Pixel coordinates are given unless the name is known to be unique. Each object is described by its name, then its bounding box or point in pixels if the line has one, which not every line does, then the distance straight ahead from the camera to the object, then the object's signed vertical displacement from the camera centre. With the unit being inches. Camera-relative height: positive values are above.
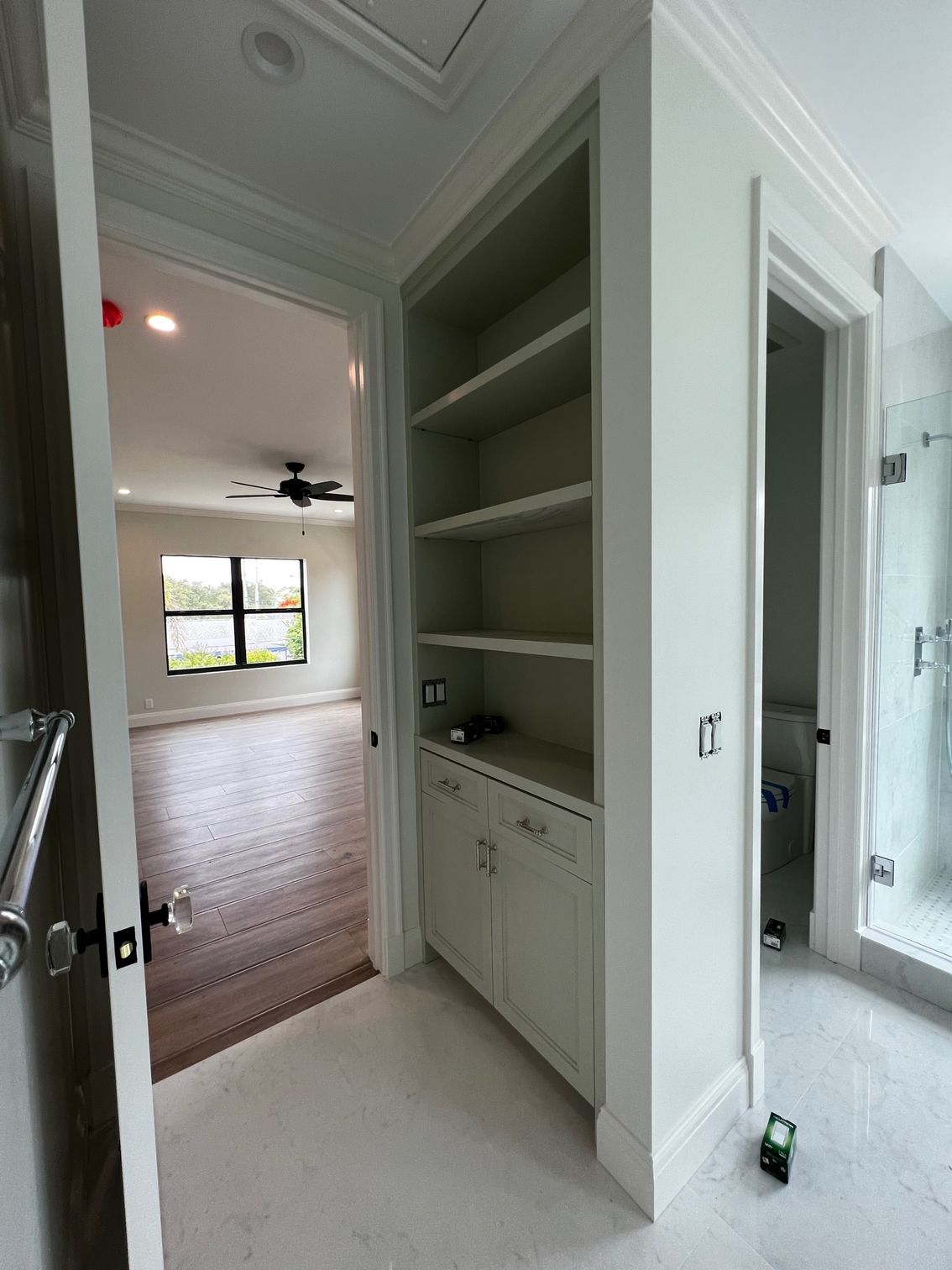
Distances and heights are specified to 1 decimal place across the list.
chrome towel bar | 11.5 -6.5
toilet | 103.7 -37.1
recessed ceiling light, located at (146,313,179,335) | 93.5 +51.5
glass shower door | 78.7 -15.5
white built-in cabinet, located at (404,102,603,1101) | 54.3 +2.2
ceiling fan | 177.9 +40.4
